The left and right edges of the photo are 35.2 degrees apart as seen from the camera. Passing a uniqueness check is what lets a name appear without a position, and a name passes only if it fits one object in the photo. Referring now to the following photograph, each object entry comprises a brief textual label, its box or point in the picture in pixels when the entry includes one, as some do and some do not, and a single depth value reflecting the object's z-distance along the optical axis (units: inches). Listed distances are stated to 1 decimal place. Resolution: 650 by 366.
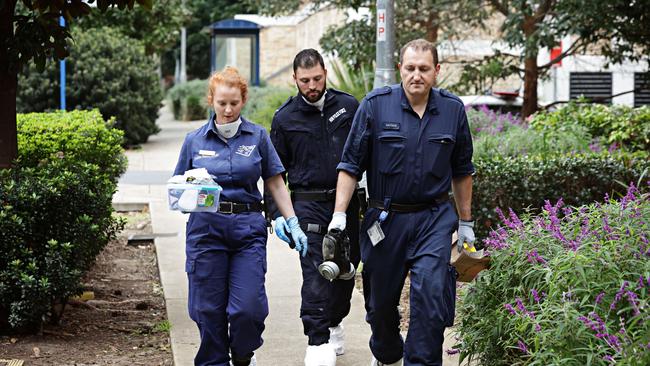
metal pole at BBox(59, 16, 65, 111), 741.9
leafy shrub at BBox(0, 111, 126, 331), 247.9
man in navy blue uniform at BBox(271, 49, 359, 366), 246.8
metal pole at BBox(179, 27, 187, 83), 2037.4
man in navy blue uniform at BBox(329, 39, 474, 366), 208.7
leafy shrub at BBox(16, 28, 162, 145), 840.3
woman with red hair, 217.5
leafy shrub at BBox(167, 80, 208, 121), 1401.3
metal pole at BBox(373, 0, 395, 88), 376.5
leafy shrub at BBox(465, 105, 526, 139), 471.6
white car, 665.6
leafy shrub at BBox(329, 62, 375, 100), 597.8
